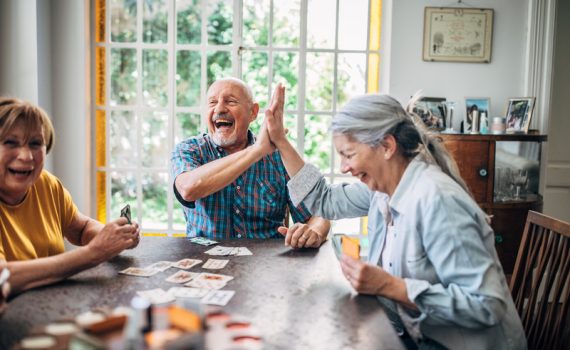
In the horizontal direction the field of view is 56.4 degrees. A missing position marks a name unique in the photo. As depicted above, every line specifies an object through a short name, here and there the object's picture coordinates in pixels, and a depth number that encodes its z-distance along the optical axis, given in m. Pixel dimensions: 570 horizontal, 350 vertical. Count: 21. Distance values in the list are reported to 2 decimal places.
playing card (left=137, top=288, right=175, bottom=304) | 1.45
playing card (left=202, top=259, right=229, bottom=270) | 1.79
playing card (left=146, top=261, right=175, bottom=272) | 1.76
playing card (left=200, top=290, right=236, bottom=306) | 1.44
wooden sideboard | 3.67
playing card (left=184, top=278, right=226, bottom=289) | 1.58
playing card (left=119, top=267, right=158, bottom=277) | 1.69
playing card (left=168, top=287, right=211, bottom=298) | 1.49
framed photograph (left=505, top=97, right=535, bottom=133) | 3.84
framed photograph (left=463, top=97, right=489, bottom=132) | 3.98
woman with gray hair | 1.45
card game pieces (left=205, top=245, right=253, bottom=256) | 1.99
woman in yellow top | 1.60
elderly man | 2.34
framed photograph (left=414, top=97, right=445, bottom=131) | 3.83
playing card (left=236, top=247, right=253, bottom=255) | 2.00
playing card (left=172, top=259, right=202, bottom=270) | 1.79
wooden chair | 1.69
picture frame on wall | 4.00
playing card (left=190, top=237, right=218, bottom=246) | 2.15
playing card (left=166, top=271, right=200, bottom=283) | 1.63
